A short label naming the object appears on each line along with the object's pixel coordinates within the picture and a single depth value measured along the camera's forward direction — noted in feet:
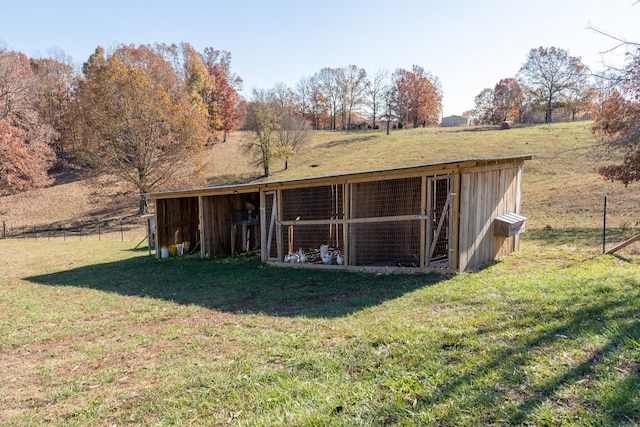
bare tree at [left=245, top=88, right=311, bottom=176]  108.27
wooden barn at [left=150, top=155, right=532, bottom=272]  25.25
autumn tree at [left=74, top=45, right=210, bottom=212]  74.38
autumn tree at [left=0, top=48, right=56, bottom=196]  77.36
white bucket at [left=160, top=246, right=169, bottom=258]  42.37
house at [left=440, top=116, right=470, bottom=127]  199.21
